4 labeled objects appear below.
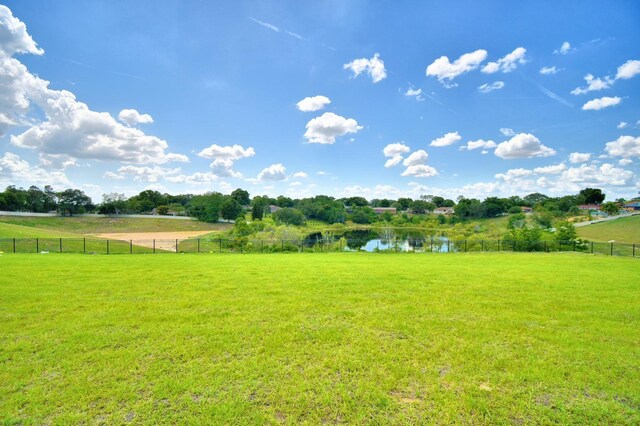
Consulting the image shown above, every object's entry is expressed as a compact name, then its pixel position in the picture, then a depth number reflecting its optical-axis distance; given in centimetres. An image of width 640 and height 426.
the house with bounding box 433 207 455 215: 12771
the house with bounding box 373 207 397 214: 12595
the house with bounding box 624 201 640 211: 9189
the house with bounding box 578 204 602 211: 8855
